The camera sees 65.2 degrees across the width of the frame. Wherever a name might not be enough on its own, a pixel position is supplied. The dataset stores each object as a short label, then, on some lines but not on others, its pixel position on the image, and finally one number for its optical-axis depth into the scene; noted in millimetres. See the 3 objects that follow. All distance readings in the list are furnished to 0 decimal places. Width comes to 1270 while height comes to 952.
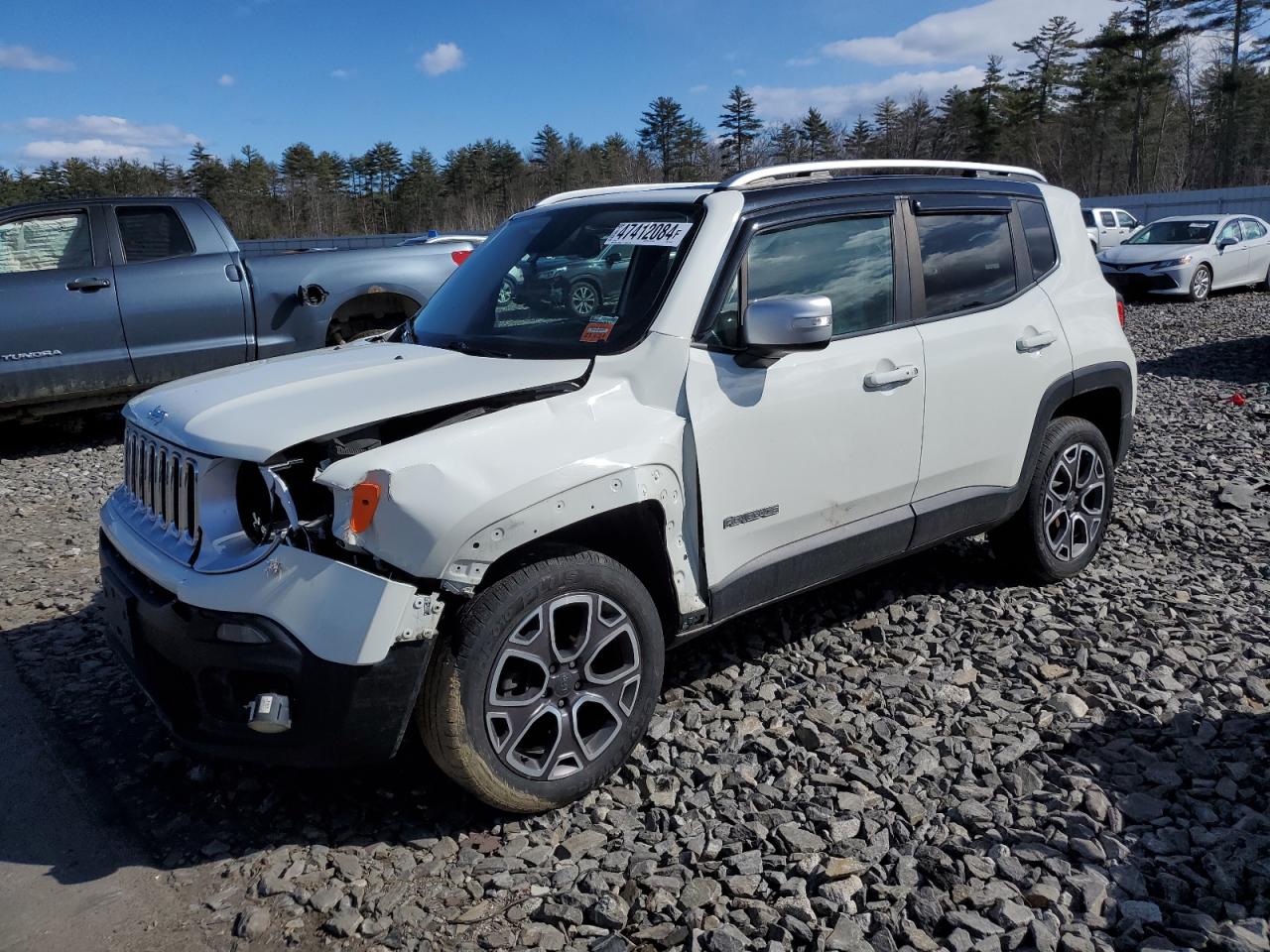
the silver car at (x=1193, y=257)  17375
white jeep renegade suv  2701
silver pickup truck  7812
